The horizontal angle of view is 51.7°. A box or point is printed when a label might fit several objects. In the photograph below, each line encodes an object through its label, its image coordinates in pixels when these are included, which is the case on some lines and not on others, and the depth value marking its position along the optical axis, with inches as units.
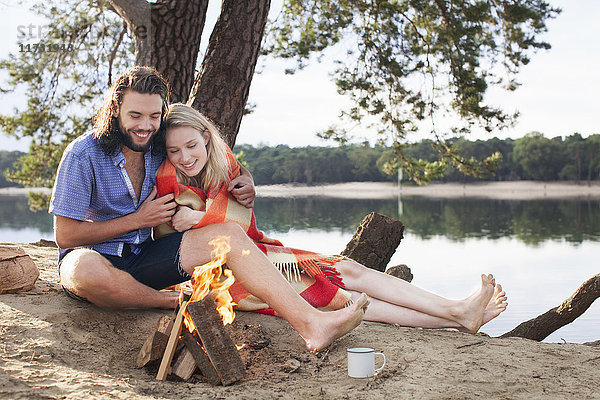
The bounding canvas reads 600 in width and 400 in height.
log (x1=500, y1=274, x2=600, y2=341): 190.1
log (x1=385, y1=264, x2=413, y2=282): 243.0
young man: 119.8
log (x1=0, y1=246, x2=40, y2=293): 145.9
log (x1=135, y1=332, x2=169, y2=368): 114.9
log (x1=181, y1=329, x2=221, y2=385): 111.2
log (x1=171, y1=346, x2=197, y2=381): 113.0
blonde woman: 138.3
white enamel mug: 112.7
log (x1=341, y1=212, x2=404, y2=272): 225.0
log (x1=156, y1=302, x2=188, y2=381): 112.0
